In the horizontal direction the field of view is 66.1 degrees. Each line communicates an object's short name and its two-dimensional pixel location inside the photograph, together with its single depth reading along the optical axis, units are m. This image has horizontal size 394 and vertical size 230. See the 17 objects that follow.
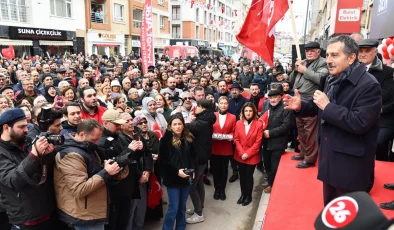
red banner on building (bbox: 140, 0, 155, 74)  10.31
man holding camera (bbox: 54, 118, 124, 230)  2.87
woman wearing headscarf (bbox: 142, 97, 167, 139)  5.09
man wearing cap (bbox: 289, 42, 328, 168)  4.00
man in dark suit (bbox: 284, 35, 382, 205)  2.13
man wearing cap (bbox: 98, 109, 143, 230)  3.36
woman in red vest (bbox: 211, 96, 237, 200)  5.43
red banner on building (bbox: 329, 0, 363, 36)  10.77
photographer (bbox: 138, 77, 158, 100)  6.78
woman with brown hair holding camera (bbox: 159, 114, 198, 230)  4.16
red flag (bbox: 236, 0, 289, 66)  5.44
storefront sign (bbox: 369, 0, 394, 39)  6.82
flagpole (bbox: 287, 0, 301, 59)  3.89
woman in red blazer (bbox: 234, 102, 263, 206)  5.20
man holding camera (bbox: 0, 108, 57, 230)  2.61
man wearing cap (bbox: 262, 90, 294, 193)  5.16
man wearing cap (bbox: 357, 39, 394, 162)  3.29
